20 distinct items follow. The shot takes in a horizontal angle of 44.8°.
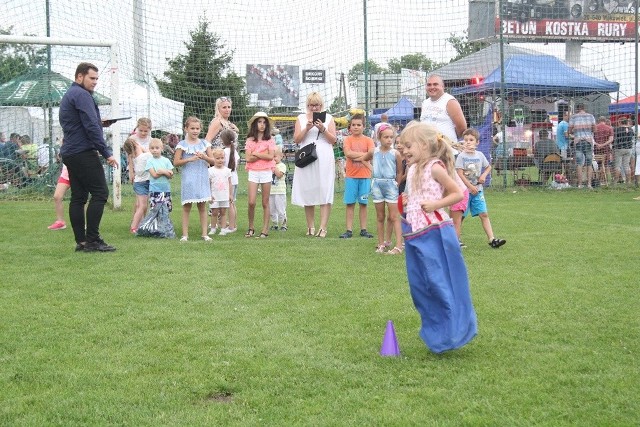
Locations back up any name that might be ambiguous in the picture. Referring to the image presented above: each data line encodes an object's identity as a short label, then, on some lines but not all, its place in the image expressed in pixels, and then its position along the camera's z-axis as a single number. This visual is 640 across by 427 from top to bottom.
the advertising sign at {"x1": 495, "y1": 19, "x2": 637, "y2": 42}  28.65
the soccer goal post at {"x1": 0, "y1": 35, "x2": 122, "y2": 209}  13.23
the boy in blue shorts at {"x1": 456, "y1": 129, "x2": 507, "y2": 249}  9.15
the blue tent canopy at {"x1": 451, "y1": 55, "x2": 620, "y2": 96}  20.59
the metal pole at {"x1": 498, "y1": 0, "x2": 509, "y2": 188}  18.98
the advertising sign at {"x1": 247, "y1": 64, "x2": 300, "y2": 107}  17.86
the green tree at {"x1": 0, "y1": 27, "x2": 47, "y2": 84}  15.84
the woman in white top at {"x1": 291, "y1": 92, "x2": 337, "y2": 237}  10.35
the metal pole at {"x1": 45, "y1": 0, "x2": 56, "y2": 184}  15.98
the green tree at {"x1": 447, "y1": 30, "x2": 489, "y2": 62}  19.31
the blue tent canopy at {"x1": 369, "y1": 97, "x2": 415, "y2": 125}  21.98
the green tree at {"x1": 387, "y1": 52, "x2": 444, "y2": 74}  19.09
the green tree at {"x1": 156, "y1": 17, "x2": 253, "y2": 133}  17.38
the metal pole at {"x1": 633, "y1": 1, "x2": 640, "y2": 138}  19.03
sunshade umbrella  16.25
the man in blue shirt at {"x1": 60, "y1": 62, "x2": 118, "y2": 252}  8.74
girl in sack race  4.57
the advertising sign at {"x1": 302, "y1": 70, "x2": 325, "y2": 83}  18.11
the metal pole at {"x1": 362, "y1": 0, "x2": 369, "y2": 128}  17.83
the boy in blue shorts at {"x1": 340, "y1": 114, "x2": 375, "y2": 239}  10.01
